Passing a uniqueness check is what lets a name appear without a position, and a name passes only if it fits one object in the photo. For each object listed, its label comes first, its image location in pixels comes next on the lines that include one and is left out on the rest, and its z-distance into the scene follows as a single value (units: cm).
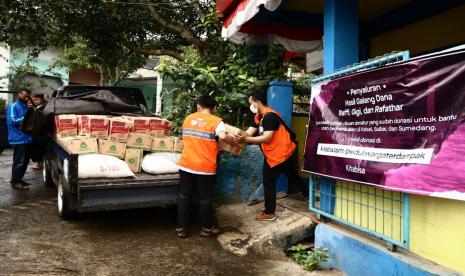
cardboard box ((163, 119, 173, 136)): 582
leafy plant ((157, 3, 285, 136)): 613
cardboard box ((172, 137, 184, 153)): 572
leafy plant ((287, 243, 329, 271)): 413
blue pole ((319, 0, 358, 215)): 462
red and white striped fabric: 656
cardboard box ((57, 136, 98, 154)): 492
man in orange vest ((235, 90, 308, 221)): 497
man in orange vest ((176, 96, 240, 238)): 481
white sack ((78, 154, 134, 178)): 471
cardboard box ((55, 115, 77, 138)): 546
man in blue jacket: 695
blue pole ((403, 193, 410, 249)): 326
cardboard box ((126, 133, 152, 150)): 538
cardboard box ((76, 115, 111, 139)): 527
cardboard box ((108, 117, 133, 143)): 529
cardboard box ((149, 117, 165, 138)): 568
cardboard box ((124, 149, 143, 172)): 526
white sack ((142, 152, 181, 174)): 518
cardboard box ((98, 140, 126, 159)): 511
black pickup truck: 462
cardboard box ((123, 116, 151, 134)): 553
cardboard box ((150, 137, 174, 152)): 557
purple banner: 277
